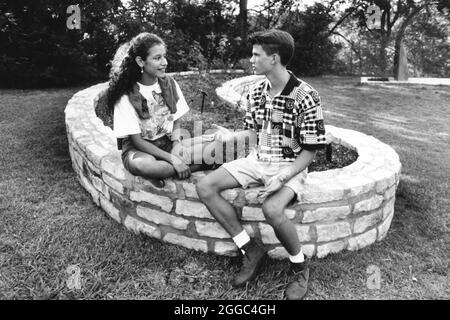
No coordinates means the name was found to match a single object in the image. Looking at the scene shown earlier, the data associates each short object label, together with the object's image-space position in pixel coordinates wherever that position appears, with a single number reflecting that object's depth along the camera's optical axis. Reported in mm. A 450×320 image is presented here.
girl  2914
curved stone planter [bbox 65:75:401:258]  2809
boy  2586
